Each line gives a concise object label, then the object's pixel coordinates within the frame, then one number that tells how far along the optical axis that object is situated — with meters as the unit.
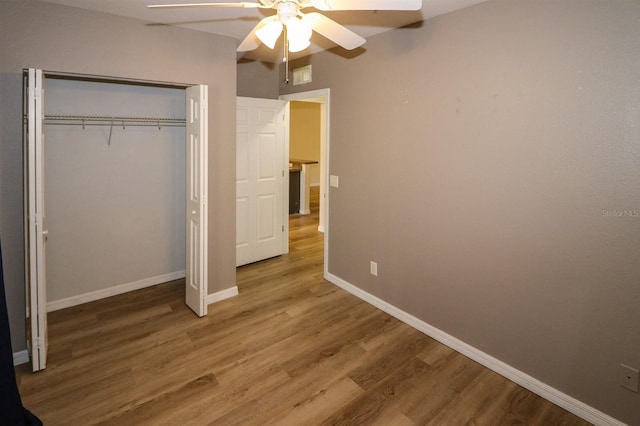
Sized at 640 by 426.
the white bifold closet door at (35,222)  2.30
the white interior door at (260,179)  4.45
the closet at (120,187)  3.25
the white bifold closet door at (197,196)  3.05
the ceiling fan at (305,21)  1.65
